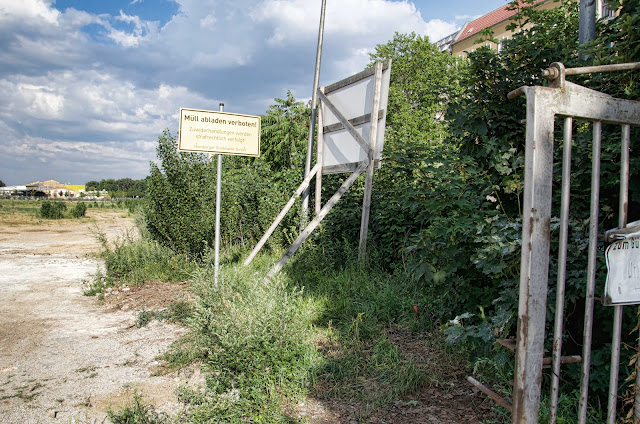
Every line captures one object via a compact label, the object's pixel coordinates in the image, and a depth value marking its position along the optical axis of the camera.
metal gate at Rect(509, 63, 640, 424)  1.85
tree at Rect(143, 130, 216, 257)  8.14
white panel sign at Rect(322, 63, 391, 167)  6.63
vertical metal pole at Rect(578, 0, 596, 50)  3.82
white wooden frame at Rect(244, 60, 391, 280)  6.56
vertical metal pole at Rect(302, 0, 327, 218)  8.12
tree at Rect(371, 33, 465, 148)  26.95
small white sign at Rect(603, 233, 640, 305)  1.81
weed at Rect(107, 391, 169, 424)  2.79
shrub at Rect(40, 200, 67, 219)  30.30
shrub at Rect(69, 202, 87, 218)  32.06
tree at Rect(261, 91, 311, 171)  11.60
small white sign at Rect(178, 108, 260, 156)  6.36
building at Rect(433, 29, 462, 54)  44.04
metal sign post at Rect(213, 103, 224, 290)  6.24
